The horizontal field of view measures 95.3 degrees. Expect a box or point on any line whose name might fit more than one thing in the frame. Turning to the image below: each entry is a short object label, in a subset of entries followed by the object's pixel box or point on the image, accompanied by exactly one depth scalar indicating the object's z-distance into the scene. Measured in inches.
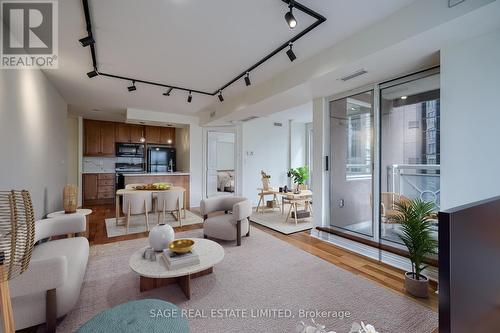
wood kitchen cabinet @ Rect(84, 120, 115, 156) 262.8
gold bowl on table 82.2
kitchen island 225.8
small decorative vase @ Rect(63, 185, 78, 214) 137.4
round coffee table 75.9
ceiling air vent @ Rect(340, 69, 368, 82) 106.0
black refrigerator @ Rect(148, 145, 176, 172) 288.8
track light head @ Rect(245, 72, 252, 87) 131.6
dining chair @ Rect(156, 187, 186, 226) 163.9
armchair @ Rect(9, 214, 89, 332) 57.2
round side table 128.1
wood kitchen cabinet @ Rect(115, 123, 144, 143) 278.7
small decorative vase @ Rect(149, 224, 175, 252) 91.7
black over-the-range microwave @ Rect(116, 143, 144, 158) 279.0
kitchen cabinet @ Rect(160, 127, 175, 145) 301.0
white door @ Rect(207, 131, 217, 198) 258.7
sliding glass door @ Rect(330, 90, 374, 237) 130.5
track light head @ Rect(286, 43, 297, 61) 98.4
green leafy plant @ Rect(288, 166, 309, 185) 217.0
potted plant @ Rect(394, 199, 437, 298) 82.4
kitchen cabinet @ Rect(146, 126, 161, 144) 292.4
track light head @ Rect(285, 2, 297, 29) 74.0
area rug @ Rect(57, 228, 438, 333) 69.6
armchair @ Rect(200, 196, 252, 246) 132.4
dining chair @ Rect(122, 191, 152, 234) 155.3
